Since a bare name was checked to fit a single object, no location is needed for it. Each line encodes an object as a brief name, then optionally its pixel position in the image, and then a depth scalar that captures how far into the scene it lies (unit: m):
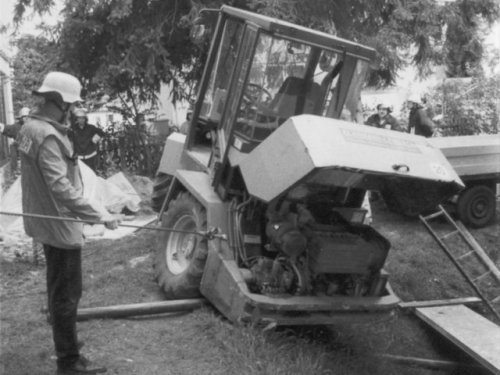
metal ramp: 5.21
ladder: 6.46
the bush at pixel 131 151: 13.17
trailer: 8.50
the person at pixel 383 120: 10.20
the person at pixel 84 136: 10.30
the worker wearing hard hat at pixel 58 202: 3.75
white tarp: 7.65
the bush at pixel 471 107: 14.03
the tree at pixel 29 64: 12.33
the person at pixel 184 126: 6.84
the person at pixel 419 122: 10.09
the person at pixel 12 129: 11.15
